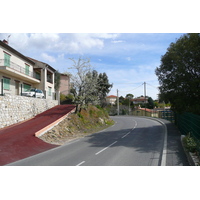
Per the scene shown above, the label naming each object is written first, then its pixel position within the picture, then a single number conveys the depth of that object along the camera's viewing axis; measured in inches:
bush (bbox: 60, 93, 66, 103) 1589.6
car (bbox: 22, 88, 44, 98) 901.3
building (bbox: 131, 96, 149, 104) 4261.8
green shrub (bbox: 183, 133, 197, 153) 334.3
